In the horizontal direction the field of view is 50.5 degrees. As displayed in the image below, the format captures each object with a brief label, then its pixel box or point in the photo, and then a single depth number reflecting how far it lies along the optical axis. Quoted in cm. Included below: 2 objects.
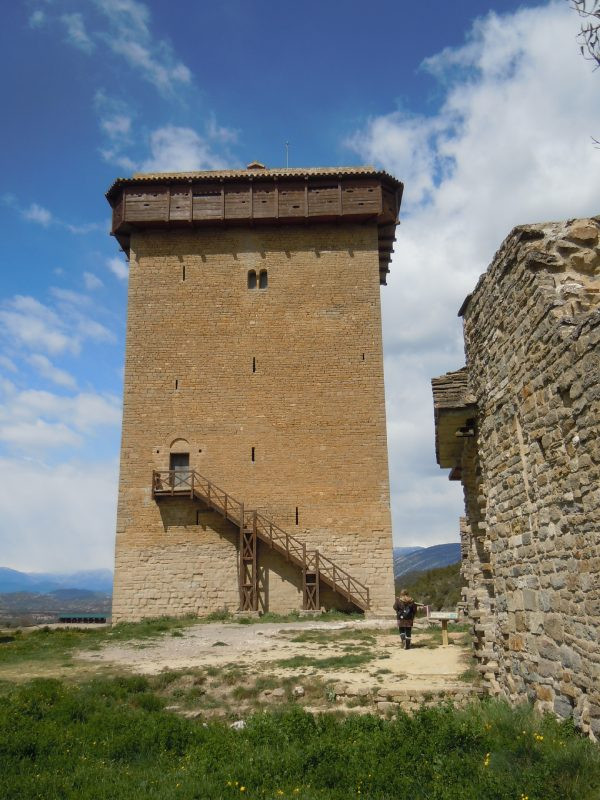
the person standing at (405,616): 1155
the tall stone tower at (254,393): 1847
